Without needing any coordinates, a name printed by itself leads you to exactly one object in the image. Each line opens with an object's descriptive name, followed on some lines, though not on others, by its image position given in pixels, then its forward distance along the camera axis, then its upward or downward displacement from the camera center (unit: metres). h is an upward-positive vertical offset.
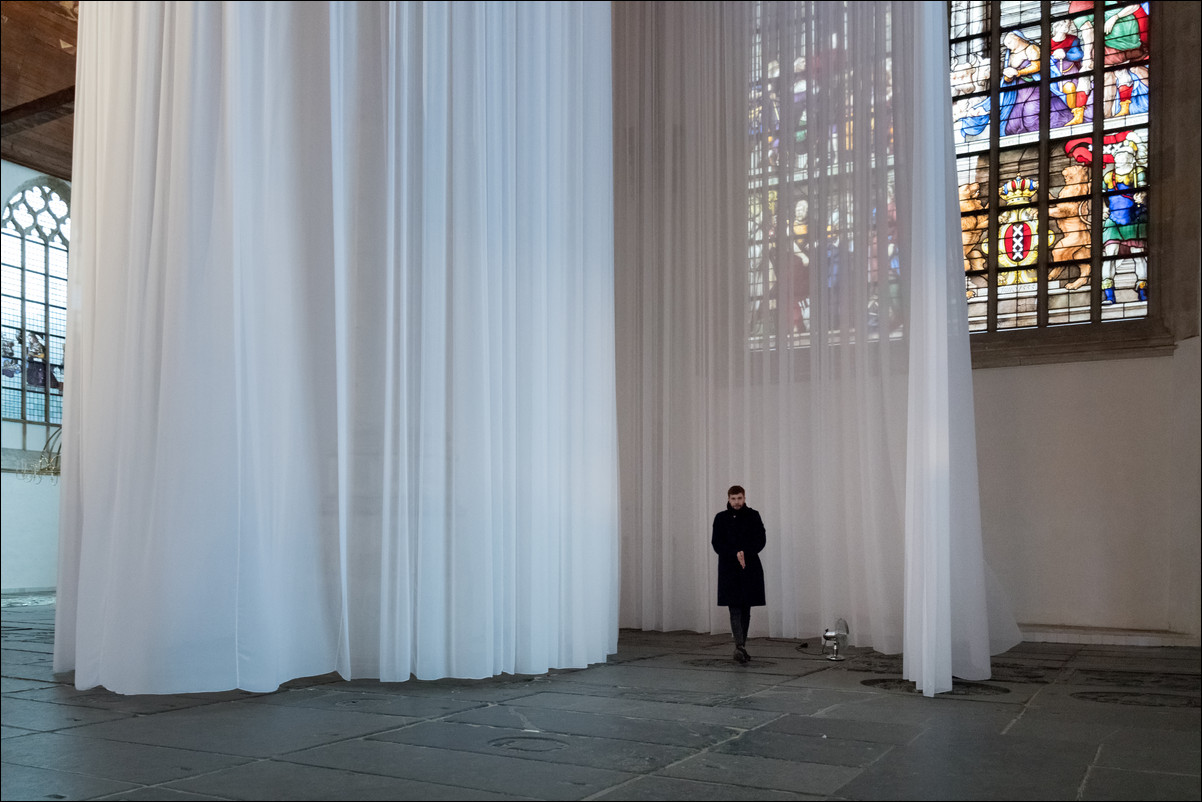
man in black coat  7.78 -0.85
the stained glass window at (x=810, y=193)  8.91 +2.23
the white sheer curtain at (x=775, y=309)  8.80 +1.26
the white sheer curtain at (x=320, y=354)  5.85 +0.59
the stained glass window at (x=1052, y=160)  10.27 +2.86
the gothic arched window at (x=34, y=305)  17.14 +2.49
